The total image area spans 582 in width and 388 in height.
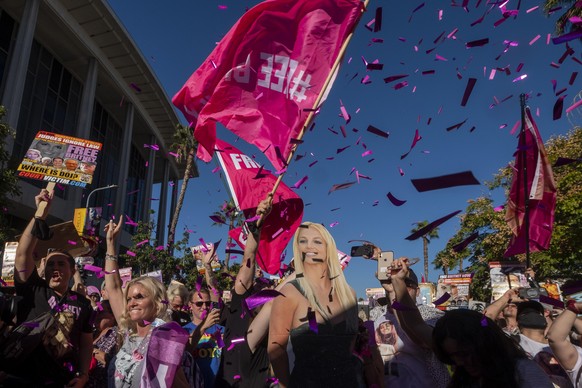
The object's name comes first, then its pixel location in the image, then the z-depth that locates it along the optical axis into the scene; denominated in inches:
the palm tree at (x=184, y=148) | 1322.6
